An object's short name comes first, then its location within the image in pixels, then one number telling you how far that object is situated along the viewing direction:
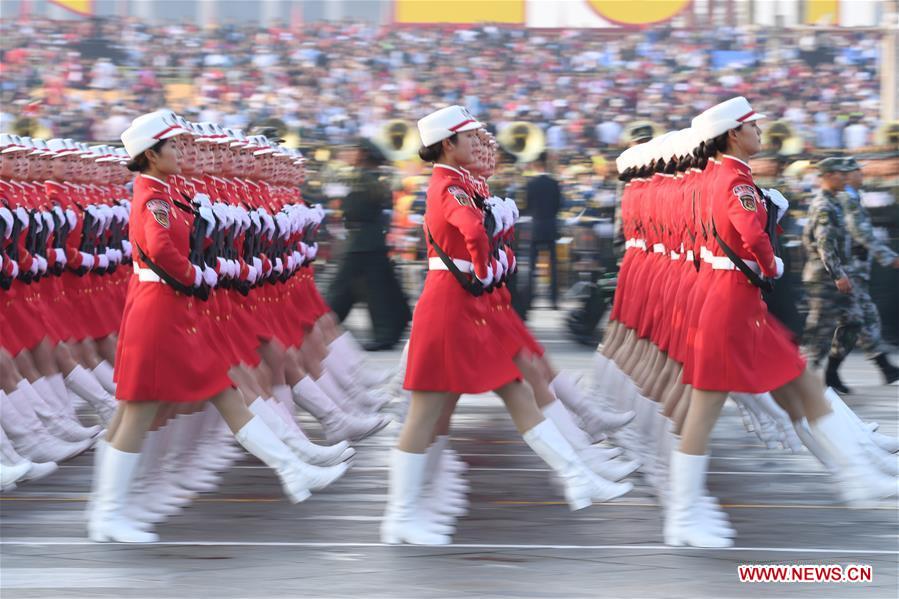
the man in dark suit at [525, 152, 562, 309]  33.03
